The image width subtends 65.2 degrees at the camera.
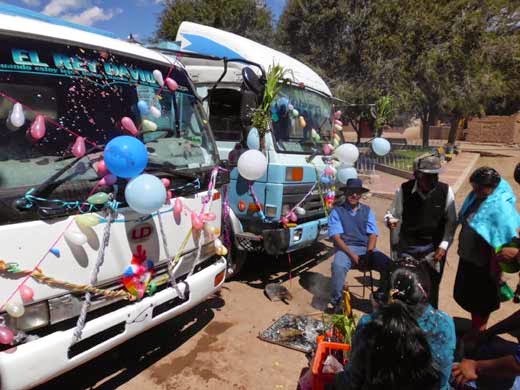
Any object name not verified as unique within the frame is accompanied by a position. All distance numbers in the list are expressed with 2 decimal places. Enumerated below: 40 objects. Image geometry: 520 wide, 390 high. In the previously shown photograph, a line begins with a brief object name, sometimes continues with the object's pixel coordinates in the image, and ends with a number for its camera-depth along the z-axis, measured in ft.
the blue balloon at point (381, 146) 18.06
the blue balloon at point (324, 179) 16.47
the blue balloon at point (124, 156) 7.42
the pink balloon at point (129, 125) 8.76
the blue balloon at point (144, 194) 7.64
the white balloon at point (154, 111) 9.96
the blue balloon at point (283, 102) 15.33
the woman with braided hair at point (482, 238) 10.31
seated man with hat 13.65
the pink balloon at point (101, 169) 8.02
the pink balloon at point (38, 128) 7.23
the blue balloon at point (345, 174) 17.17
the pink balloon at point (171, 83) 10.94
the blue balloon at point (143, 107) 9.64
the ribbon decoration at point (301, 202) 14.94
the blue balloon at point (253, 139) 14.44
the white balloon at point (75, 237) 7.11
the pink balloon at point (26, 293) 6.48
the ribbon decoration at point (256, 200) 14.69
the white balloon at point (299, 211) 15.15
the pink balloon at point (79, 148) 7.80
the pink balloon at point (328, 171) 16.46
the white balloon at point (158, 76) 10.53
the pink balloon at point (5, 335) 6.14
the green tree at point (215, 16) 57.21
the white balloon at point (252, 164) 13.19
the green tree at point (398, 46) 42.39
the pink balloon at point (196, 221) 10.03
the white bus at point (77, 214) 6.65
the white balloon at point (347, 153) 16.98
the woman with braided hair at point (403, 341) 5.26
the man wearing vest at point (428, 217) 12.07
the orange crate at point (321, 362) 7.98
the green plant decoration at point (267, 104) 14.15
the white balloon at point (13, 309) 6.30
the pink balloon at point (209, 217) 10.38
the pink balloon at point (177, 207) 9.39
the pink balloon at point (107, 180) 7.96
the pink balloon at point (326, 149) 17.17
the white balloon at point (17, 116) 7.05
